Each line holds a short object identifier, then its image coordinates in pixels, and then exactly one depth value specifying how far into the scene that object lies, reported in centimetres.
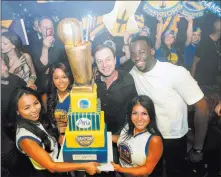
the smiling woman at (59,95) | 200
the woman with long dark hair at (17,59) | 200
